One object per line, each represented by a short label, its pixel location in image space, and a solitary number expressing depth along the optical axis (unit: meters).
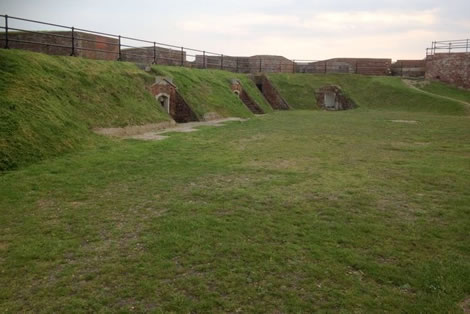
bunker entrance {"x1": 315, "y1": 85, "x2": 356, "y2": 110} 30.05
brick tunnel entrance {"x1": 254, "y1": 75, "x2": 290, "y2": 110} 28.59
